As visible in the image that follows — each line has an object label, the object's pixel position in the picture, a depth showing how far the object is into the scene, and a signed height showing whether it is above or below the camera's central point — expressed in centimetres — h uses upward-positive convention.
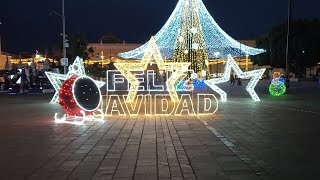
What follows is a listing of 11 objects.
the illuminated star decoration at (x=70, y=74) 1128 +49
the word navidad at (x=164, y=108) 1135 -111
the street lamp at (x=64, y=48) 2228 +298
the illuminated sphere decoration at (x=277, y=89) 1981 -39
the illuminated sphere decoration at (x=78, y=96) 972 -42
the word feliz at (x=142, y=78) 1219 +49
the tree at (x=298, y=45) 4090 +581
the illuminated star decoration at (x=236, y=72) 1445 +48
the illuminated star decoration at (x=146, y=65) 1255 +80
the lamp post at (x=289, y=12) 2404 +624
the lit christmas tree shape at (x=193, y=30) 2018 +416
